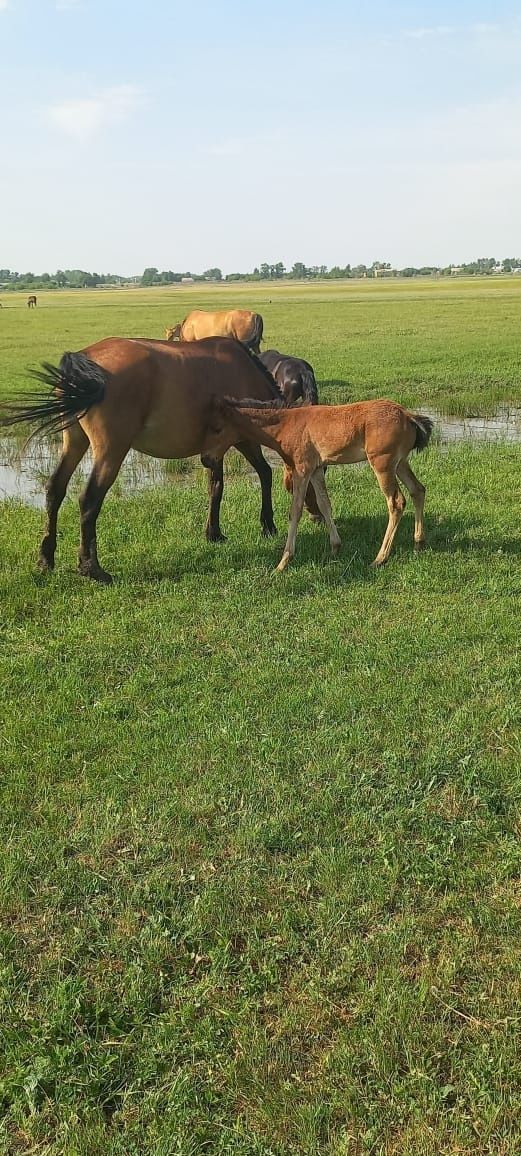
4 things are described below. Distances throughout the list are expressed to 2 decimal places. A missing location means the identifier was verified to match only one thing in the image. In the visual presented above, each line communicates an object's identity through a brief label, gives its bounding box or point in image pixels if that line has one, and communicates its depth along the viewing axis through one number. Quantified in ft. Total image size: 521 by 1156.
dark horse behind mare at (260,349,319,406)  39.75
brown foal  21.85
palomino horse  54.44
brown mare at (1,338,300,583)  21.01
